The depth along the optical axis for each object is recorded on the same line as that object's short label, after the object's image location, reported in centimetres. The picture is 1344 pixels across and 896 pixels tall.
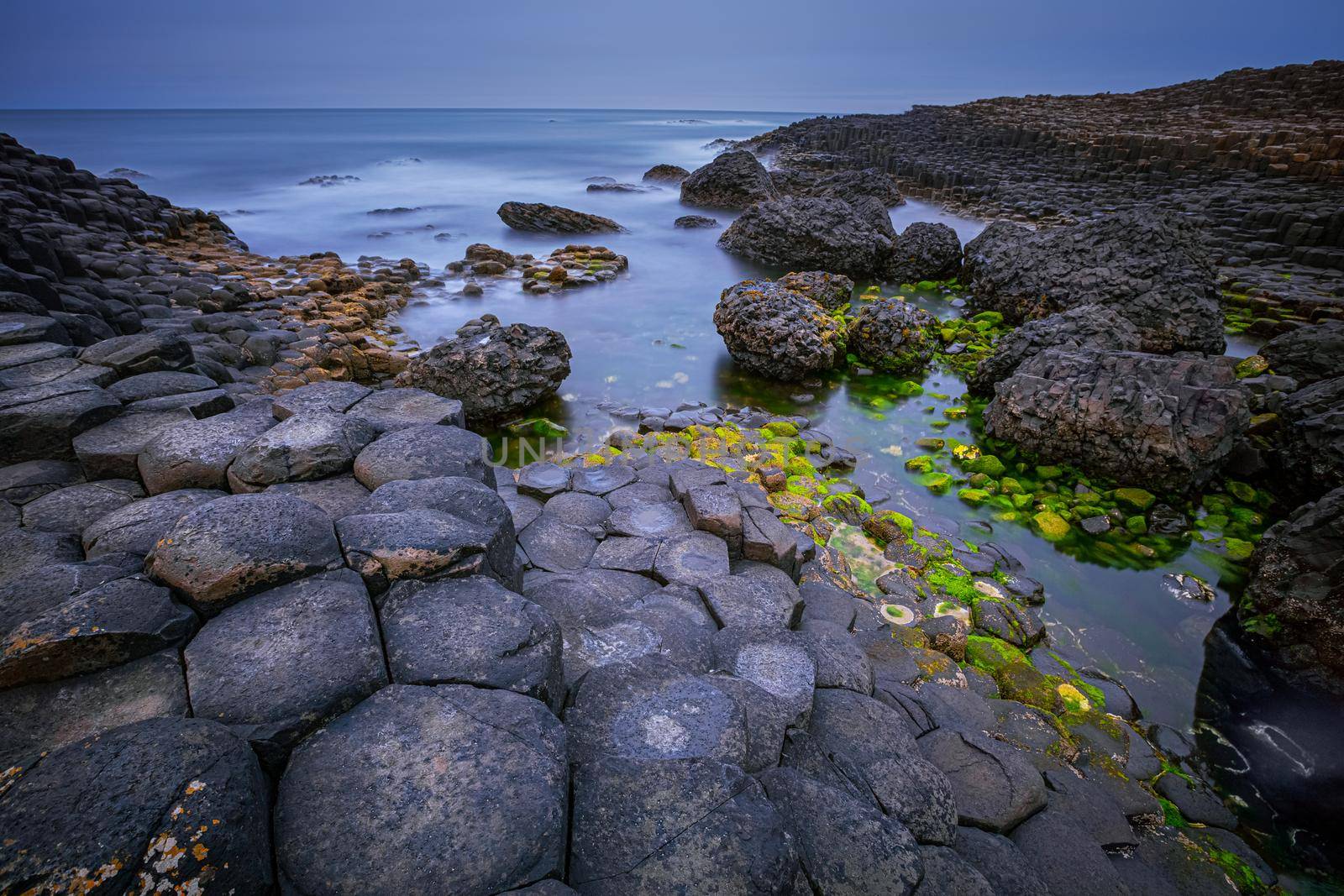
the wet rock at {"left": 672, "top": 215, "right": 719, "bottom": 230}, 1819
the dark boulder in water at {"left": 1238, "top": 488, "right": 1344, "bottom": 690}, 374
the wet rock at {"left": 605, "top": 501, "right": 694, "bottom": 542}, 393
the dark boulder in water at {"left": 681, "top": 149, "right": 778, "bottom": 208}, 2044
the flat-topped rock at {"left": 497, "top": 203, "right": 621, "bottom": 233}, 1734
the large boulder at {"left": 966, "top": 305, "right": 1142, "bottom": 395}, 721
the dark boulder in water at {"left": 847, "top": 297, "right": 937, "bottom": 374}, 852
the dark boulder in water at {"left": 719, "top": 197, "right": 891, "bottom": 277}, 1308
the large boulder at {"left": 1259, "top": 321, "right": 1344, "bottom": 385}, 695
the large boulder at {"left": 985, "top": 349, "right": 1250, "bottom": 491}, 552
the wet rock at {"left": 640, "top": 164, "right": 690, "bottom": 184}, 2736
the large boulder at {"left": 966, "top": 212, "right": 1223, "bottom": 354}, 828
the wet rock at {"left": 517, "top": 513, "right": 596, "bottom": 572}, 365
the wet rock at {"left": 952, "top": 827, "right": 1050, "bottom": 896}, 207
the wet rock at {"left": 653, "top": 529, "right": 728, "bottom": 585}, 346
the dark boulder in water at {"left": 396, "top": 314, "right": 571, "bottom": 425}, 694
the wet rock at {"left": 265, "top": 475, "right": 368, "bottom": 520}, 270
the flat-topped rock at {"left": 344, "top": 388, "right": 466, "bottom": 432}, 350
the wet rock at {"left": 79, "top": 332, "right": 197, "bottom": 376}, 352
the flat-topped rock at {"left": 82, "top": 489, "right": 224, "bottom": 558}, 227
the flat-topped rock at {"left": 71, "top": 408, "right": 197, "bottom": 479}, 283
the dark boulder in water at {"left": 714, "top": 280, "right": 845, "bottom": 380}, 814
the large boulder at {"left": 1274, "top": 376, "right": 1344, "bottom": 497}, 522
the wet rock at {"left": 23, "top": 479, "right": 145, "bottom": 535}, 250
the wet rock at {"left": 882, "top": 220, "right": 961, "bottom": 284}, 1262
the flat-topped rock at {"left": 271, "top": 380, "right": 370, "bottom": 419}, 340
